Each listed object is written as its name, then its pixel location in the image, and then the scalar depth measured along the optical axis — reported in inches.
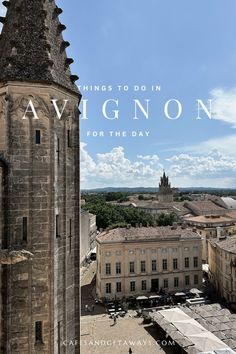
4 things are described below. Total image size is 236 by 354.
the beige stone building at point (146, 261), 1900.8
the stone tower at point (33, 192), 480.1
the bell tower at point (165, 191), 7194.9
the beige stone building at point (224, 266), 1787.6
